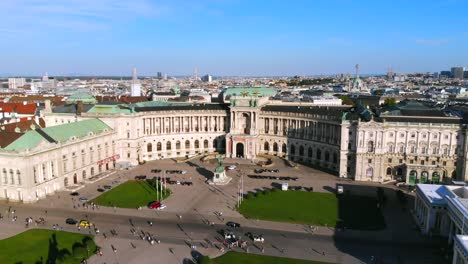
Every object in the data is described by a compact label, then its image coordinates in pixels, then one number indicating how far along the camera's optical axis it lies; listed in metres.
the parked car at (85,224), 77.69
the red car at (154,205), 88.81
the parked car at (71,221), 78.88
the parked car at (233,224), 78.69
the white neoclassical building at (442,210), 66.17
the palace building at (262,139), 105.19
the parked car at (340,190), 99.12
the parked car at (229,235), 72.62
